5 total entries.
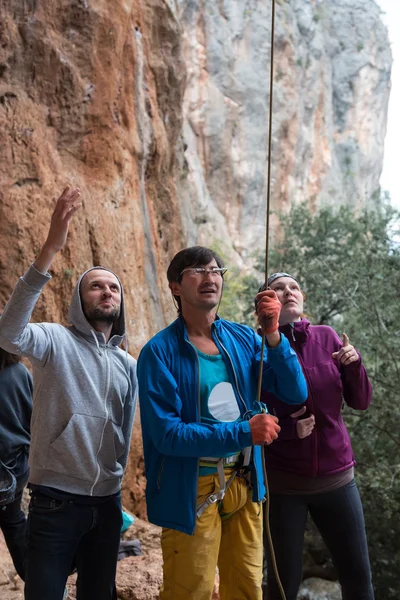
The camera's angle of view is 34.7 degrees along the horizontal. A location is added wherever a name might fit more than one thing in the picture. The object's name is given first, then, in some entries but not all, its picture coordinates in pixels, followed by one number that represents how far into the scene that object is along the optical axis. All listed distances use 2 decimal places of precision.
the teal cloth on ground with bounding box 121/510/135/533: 4.79
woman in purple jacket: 2.92
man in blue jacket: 2.42
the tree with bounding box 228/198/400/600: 7.40
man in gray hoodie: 2.56
